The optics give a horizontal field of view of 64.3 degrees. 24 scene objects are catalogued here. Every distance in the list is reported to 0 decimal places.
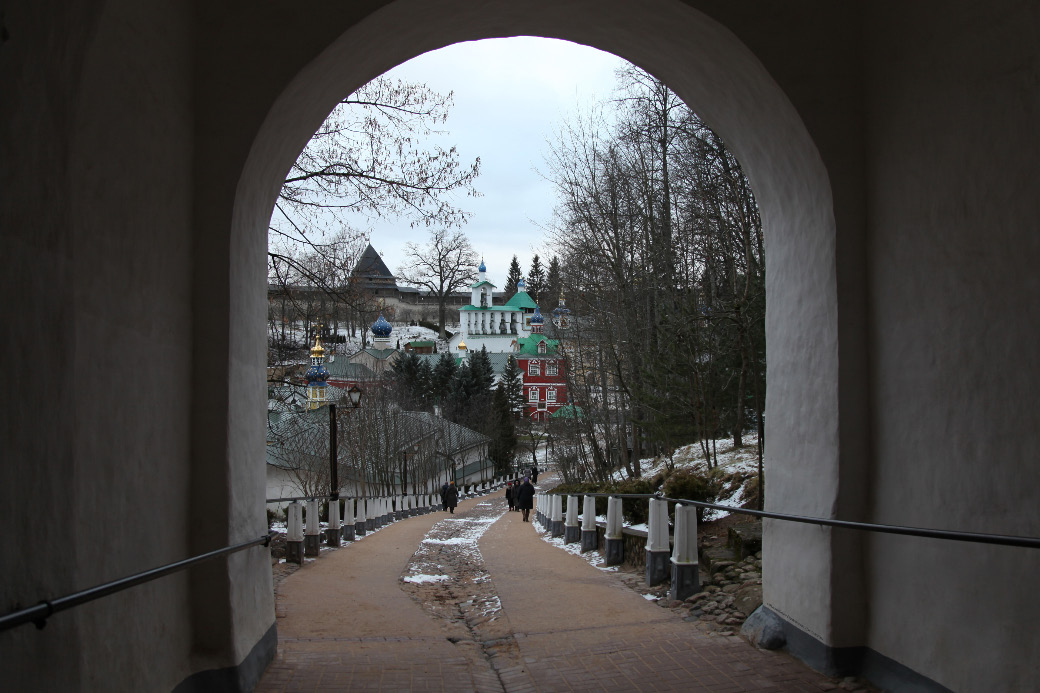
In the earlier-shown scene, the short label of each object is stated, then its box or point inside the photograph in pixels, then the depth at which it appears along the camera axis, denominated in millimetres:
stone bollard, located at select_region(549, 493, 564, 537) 16047
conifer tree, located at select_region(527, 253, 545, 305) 114438
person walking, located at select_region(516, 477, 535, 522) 25125
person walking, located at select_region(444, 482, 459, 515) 34031
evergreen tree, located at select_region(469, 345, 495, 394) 72188
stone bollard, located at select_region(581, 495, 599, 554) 12047
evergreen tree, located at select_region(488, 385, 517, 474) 61844
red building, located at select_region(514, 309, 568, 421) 78094
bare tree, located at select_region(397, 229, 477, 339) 98812
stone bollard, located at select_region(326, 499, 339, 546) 14336
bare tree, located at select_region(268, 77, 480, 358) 10453
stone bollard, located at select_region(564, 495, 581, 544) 13812
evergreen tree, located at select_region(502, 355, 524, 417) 71500
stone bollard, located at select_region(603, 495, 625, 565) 10227
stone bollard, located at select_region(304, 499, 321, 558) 12500
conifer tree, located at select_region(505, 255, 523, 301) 134900
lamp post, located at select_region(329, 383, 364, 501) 16969
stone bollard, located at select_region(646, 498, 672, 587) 7879
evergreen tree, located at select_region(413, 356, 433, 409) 65738
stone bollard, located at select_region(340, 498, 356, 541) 16266
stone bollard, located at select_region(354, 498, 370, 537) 17984
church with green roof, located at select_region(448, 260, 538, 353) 113000
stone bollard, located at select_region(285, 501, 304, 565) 11070
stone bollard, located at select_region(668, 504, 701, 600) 7094
